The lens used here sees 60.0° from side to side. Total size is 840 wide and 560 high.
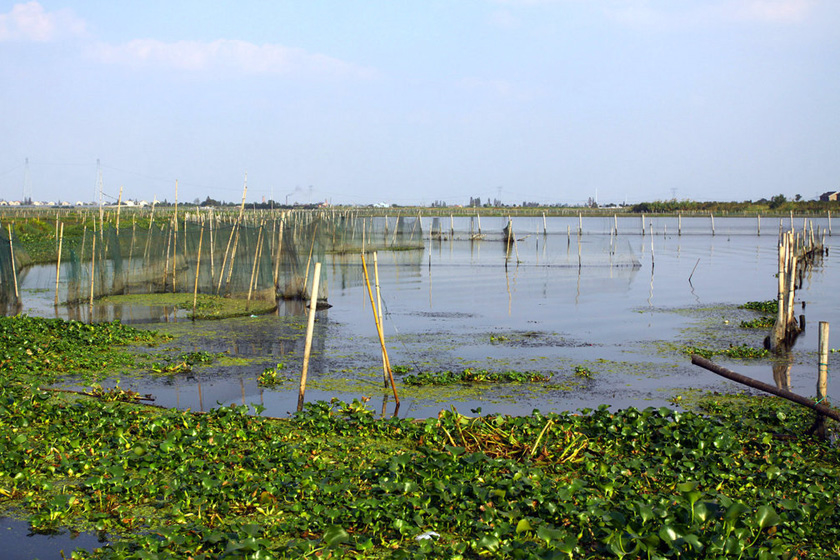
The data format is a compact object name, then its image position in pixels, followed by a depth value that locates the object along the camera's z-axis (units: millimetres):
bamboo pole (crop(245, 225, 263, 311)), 15812
